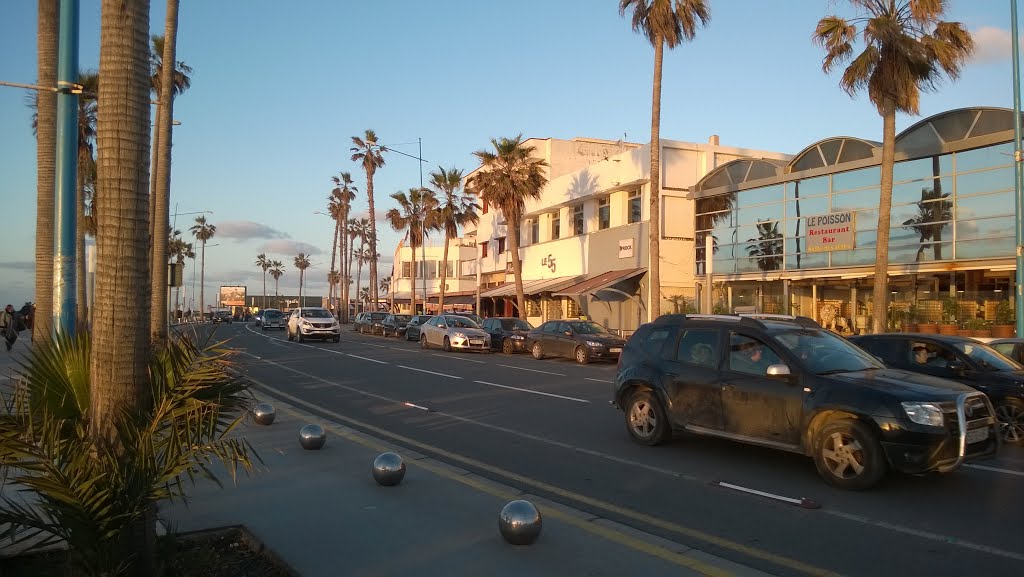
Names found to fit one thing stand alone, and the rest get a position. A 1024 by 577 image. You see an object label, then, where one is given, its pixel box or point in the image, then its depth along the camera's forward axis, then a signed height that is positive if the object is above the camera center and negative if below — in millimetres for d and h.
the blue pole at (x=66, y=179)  8812 +1414
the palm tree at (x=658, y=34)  26500 +9671
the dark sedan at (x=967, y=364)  9989 -865
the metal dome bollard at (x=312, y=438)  8750 -1646
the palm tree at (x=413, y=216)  58631 +6794
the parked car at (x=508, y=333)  29375 -1318
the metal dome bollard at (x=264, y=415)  10578 -1664
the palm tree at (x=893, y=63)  19453 +6369
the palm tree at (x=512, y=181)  37844 +6144
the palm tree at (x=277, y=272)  147000 +5337
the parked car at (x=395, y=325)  44312 -1565
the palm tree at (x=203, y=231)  99562 +9180
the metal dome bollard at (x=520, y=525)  5301 -1611
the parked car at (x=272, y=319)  53156 -1493
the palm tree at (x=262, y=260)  144750 +7287
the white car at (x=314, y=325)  35000 -1238
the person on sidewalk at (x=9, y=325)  24875 -974
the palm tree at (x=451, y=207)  51594 +6485
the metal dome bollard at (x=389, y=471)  7012 -1625
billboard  130250 +379
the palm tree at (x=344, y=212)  77875 +9400
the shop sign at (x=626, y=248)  34156 +2444
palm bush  3709 -795
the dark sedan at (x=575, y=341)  24469 -1391
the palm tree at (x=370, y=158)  59138 +11272
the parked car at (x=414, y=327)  40031 -1507
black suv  7035 -1029
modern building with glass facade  21125 +2552
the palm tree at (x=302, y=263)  133875 +6450
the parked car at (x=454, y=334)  29734 -1418
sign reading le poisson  24625 +2368
